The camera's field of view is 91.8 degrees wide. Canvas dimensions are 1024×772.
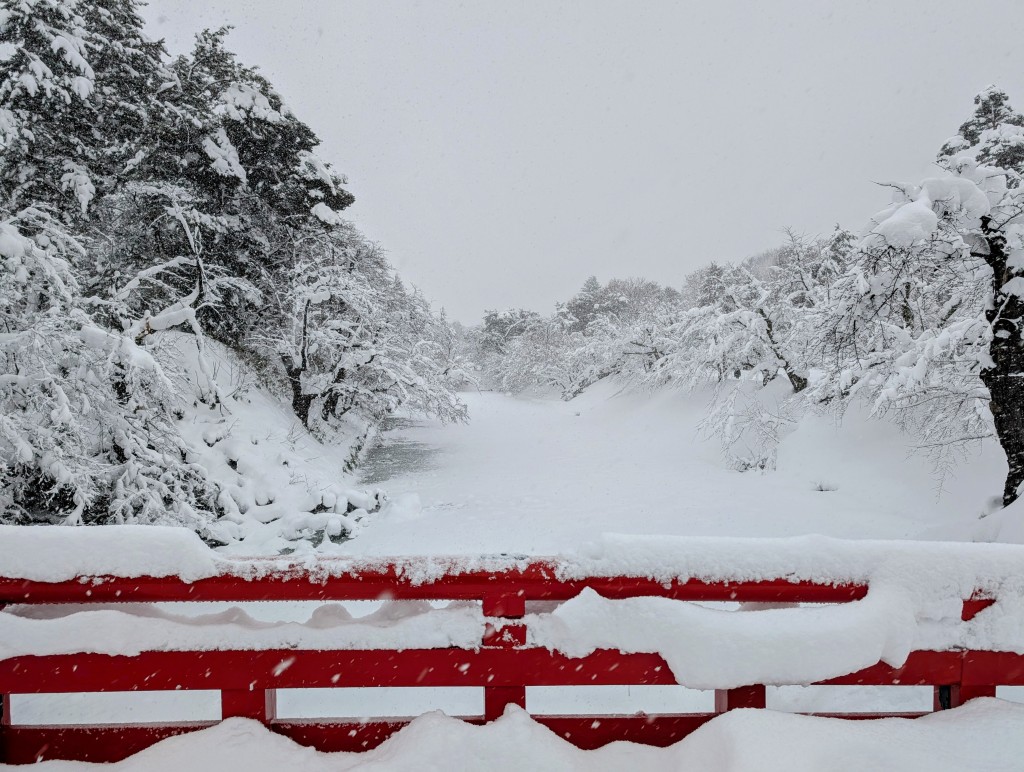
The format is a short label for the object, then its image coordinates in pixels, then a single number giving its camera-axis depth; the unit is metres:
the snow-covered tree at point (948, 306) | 5.01
